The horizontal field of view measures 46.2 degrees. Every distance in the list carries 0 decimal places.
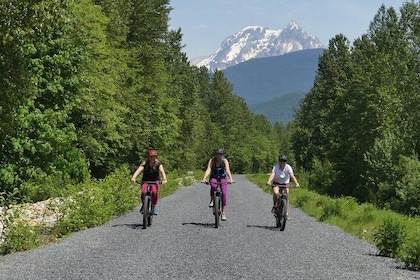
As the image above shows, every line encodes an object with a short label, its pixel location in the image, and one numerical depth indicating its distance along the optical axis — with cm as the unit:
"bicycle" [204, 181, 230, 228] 1440
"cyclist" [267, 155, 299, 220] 1467
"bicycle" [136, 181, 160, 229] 1409
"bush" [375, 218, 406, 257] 1136
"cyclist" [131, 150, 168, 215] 1424
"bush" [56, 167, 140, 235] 1439
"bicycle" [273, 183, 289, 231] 1435
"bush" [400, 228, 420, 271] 999
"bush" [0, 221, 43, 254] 1133
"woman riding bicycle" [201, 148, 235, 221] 1438
